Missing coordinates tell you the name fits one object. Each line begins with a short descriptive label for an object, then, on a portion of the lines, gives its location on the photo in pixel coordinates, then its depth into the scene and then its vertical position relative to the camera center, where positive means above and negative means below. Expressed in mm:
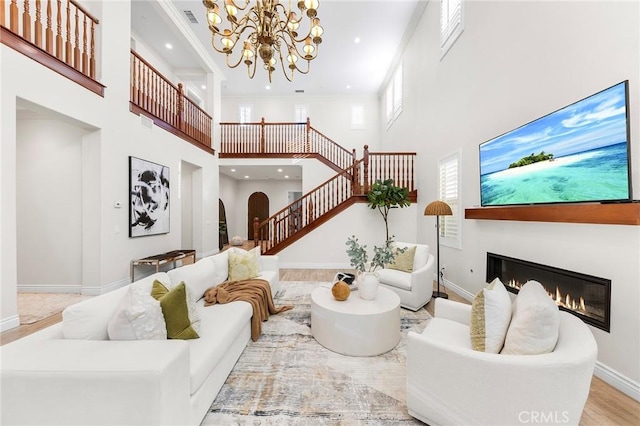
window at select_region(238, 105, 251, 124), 9742 +3876
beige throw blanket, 2637 -904
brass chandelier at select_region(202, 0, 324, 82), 2791 +2239
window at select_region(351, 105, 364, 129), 9641 +3673
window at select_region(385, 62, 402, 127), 7027 +3501
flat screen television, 1751 +482
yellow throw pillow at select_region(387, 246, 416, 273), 3994 -763
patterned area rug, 1658 -1329
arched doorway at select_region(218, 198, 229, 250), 9233 -536
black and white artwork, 4250 +289
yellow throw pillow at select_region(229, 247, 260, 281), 3395 -709
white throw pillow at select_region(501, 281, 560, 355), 1312 -619
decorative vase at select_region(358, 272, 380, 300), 2770 -811
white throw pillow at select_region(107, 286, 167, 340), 1475 -630
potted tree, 5406 +382
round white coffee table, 2363 -1091
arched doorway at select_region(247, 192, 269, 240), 11172 +280
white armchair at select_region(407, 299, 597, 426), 1190 -875
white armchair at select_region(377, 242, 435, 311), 3479 -980
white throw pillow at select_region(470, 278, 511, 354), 1505 -664
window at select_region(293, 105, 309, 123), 9695 +3881
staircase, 6086 +447
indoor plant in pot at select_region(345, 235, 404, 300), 2773 -590
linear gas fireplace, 1970 -684
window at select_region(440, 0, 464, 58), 3973 +3150
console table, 4180 -778
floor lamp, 3831 +40
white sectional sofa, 1134 -752
